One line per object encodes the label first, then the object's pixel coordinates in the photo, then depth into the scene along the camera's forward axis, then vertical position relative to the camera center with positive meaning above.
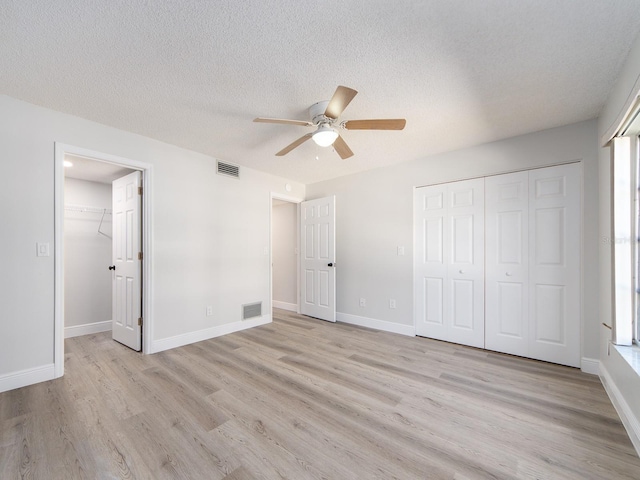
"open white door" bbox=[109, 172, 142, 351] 3.14 -0.26
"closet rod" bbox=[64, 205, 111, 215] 3.88 +0.47
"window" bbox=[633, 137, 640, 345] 1.97 +0.00
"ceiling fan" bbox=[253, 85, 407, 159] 1.89 +0.93
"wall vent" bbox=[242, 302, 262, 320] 4.03 -1.05
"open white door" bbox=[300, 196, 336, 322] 4.44 -0.30
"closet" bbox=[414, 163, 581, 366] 2.74 -0.24
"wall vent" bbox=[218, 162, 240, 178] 3.74 +1.00
